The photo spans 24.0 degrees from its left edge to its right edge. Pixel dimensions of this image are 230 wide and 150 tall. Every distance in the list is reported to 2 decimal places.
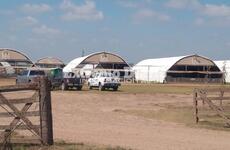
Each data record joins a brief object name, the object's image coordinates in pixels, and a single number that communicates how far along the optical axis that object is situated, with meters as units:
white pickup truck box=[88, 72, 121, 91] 50.00
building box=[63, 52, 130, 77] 105.25
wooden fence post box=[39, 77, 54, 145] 12.87
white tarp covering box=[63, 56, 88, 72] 106.49
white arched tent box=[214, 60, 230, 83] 93.40
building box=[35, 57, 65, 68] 115.94
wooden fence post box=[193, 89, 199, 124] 21.10
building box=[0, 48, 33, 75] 109.94
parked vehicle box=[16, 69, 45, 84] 45.91
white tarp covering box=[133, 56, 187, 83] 92.19
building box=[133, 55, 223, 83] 90.88
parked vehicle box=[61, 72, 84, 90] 48.82
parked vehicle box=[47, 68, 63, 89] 47.97
